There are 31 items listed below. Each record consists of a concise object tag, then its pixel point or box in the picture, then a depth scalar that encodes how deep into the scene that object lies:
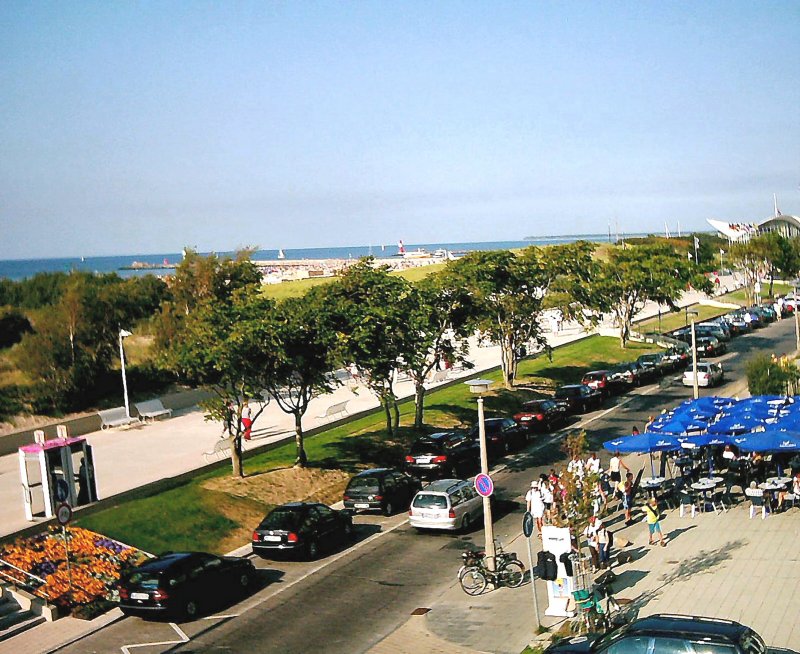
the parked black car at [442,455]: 28.89
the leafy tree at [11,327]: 46.16
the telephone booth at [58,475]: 22.66
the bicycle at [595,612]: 14.85
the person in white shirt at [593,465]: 18.25
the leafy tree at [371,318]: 28.34
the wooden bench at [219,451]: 29.38
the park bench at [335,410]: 35.94
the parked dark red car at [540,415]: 35.81
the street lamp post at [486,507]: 18.98
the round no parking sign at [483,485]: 18.53
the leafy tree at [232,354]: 25.86
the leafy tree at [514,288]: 38.47
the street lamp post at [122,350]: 36.82
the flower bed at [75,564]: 19.12
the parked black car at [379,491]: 25.58
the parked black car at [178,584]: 17.80
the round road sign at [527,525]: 16.53
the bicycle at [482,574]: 19.16
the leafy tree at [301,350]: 26.95
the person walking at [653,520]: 20.66
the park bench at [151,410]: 37.56
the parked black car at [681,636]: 10.82
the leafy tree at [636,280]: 56.28
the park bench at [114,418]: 35.81
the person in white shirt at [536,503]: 21.00
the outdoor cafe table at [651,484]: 23.27
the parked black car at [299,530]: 21.75
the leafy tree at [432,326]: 30.52
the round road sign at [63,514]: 18.48
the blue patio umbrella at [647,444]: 24.06
